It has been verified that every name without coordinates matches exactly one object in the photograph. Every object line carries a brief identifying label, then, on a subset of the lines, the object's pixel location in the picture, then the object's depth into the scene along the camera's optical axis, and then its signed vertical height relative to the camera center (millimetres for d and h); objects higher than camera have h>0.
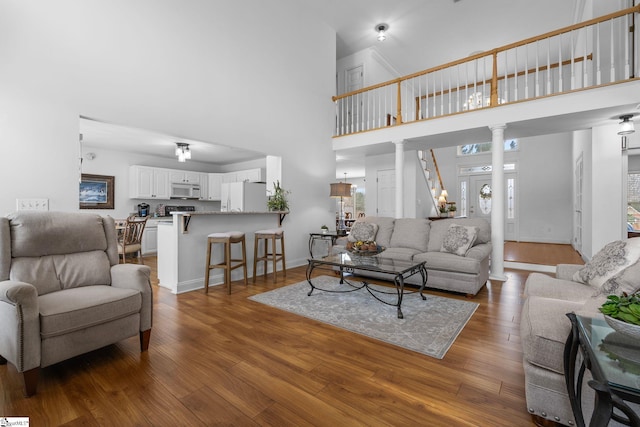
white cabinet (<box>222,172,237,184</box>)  7508 +939
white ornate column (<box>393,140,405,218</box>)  5609 +682
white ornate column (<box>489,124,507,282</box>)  4578 +97
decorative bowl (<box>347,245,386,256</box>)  3871 -521
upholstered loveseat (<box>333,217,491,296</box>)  3699 -483
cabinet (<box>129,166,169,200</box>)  6559 +698
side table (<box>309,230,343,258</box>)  5448 -475
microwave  7152 +559
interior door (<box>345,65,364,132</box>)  7293 +3411
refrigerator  5367 +316
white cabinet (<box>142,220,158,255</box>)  6633 -602
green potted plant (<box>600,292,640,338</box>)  1198 -430
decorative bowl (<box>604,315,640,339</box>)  1194 -481
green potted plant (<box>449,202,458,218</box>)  8544 +91
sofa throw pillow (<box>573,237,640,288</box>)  2047 -368
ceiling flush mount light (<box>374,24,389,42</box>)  6440 +4149
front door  9055 +424
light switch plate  2764 +81
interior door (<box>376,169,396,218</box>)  7316 +543
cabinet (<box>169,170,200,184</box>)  7145 +916
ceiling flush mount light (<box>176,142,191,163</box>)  5418 +1166
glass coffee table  3083 -602
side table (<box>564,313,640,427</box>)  958 -567
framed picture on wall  5973 +450
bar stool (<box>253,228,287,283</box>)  4453 -543
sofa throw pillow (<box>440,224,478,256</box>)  3965 -369
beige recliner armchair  1728 -584
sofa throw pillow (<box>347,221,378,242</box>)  4902 -323
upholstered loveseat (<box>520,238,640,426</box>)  1439 -612
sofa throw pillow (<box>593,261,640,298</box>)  1836 -452
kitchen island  3943 -511
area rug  2486 -1063
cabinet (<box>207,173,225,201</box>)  7863 +755
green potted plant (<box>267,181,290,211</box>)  5156 +214
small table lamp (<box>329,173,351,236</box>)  5826 +460
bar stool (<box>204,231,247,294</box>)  3880 -490
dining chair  4875 -420
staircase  7599 +1019
